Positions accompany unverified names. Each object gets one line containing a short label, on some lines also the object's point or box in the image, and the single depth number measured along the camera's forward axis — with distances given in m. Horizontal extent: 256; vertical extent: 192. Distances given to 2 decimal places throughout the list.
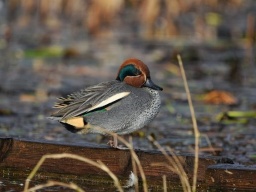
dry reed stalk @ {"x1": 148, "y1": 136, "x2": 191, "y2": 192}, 8.41
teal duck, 9.75
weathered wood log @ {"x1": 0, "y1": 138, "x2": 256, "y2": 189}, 9.09
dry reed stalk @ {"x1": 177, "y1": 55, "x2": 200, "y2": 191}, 8.05
